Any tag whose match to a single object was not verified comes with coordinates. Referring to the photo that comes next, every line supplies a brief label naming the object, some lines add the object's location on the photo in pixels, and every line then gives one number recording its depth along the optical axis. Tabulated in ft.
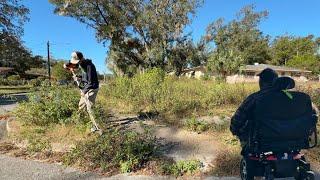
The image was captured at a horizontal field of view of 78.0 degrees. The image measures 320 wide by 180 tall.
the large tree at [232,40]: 70.64
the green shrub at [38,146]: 12.40
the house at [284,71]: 98.01
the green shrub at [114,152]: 10.44
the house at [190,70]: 62.29
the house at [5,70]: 111.11
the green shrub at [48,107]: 15.00
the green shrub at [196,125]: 13.20
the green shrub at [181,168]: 9.96
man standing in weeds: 13.28
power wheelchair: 6.73
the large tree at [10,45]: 49.87
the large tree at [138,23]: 56.31
